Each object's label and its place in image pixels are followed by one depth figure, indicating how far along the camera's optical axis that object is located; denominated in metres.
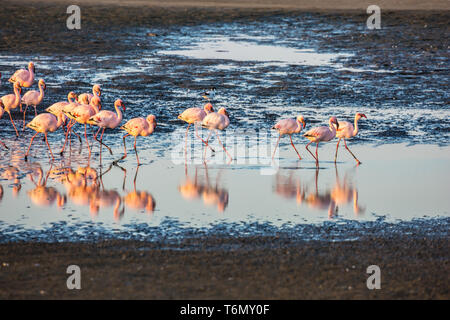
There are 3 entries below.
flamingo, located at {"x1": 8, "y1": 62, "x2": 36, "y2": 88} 16.69
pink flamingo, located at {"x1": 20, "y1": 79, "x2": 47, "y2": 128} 14.74
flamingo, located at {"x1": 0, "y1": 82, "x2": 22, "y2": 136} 14.30
